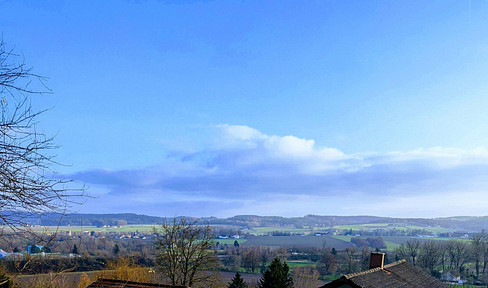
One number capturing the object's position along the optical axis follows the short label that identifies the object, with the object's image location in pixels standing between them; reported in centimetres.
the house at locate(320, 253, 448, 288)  1617
